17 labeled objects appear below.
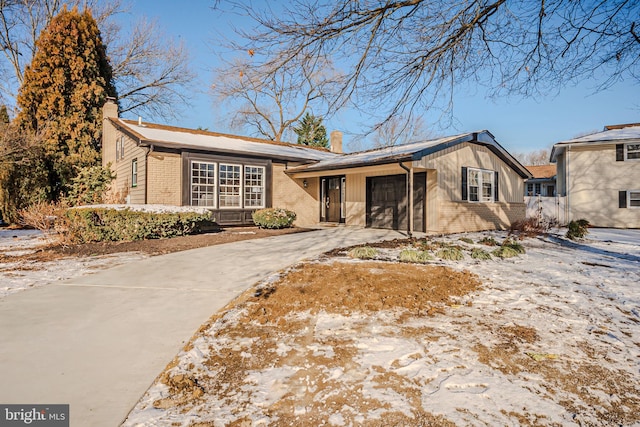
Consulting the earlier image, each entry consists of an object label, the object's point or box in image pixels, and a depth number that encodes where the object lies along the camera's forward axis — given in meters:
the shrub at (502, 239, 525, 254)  7.54
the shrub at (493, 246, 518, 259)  7.07
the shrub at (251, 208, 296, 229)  12.36
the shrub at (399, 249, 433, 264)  6.55
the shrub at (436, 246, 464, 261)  6.80
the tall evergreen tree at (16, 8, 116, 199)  17.02
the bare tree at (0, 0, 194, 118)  21.34
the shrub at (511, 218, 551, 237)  10.70
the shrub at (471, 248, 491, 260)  6.83
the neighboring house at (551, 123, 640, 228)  15.91
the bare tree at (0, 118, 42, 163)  13.72
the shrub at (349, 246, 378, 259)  6.89
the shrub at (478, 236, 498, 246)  8.84
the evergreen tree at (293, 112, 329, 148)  33.12
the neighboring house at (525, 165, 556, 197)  30.11
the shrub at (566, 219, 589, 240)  10.38
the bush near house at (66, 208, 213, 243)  9.23
